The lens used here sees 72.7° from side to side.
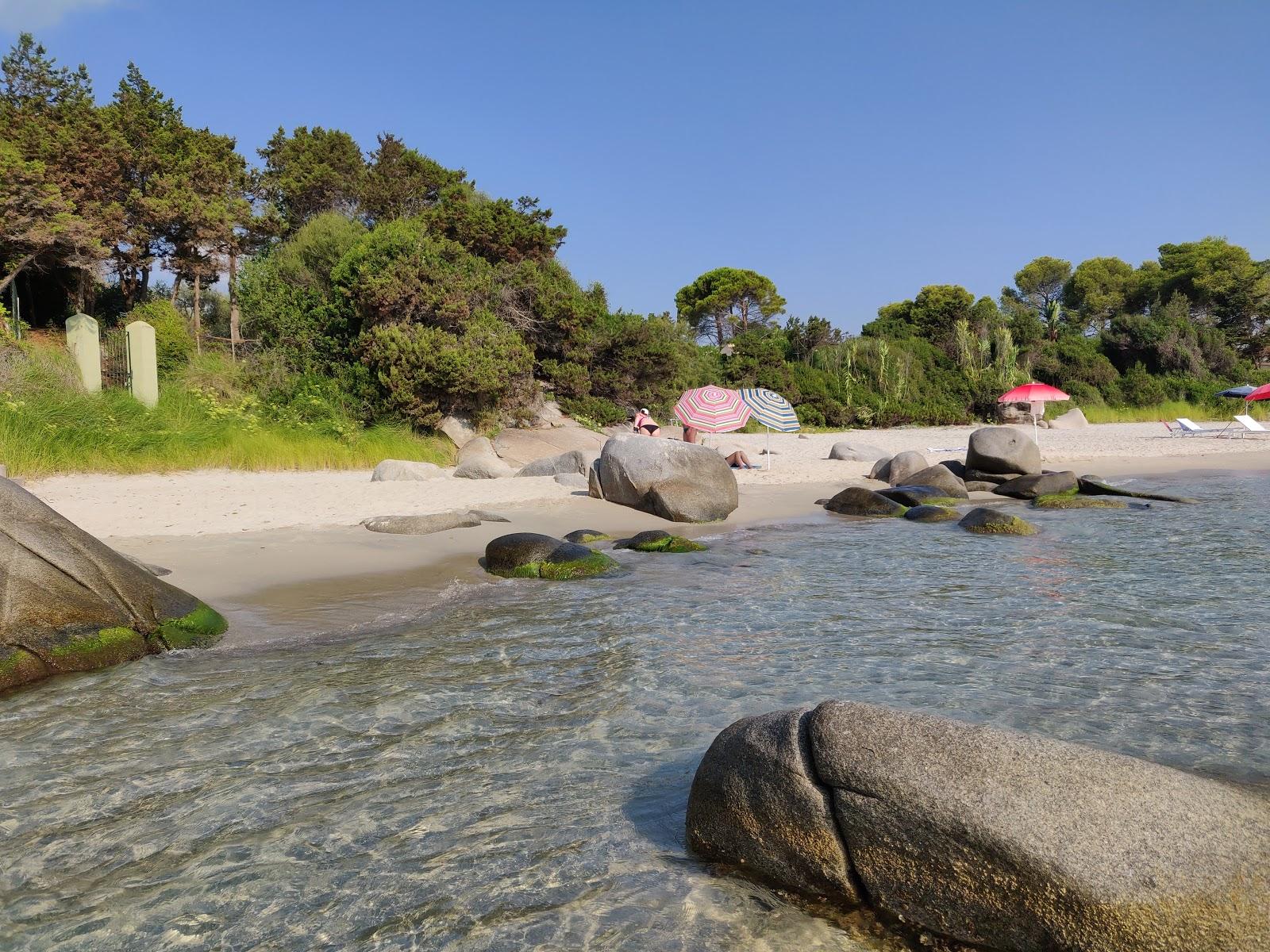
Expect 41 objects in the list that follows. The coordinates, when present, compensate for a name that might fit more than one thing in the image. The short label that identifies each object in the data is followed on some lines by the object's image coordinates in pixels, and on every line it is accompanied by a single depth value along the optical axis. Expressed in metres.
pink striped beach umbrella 19.06
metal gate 17.84
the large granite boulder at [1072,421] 33.16
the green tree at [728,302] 54.81
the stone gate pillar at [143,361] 17.12
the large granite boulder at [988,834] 2.48
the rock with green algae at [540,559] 8.73
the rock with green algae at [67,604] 5.21
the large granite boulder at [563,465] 16.88
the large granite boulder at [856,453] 22.02
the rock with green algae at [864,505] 14.01
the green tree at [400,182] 28.28
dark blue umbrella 33.25
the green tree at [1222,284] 46.22
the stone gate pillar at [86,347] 16.86
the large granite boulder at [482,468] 16.50
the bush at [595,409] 23.98
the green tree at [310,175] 28.38
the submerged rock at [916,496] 14.93
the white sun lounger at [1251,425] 28.64
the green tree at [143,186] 24.50
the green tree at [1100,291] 61.72
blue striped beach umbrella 19.69
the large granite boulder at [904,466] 17.89
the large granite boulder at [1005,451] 17.56
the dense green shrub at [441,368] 18.48
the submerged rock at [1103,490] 15.25
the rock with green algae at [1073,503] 14.45
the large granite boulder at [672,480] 12.91
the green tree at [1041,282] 72.62
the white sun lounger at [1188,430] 28.48
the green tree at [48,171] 20.91
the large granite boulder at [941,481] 16.14
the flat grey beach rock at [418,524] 10.68
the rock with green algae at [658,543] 10.33
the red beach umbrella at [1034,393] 25.72
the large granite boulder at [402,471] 14.98
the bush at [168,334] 19.92
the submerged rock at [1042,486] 15.80
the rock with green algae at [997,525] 11.73
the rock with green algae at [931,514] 13.28
